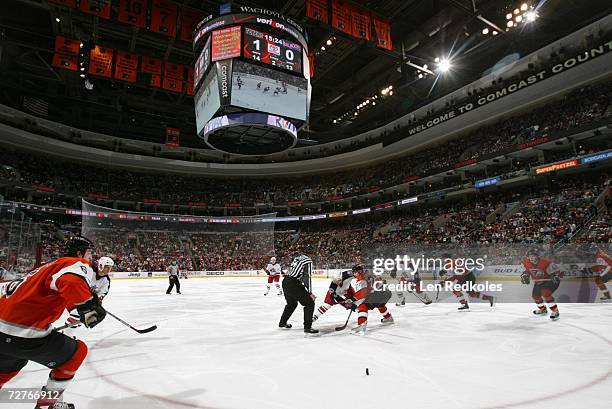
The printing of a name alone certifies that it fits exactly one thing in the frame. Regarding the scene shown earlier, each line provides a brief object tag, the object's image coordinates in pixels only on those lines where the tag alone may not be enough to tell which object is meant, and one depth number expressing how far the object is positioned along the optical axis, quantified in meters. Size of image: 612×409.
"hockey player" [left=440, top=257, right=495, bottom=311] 9.77
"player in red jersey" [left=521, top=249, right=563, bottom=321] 7.46
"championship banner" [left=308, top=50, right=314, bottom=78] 16.68
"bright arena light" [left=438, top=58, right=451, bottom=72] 20.40
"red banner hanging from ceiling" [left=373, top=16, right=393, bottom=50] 15.36
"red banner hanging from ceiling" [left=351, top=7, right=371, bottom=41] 14.72
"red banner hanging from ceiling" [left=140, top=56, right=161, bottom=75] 17.81
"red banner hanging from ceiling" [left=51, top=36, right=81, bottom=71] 16.41
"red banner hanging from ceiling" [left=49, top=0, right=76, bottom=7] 12.83
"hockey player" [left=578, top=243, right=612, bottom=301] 9.77
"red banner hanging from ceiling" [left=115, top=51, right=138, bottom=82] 17.30
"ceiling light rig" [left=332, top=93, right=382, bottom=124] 26.82
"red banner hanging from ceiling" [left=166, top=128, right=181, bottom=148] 27.89
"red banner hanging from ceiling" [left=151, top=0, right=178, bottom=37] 14.48
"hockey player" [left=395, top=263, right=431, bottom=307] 10.32
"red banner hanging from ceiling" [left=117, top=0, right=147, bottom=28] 13.71
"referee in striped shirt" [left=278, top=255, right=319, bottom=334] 6.31
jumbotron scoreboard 12.77
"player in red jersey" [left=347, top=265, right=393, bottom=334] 6.27
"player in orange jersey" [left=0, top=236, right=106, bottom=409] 2.42
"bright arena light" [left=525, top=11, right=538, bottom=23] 16.49
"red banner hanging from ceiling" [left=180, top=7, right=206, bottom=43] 15.71
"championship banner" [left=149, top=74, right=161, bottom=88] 18.09
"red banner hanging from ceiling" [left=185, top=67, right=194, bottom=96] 18.83
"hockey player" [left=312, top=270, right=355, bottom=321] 6.73
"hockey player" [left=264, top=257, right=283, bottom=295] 14.45
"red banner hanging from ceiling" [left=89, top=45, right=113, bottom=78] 16.73
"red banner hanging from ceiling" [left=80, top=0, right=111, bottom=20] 12.81
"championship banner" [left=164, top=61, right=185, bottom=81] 18.33
